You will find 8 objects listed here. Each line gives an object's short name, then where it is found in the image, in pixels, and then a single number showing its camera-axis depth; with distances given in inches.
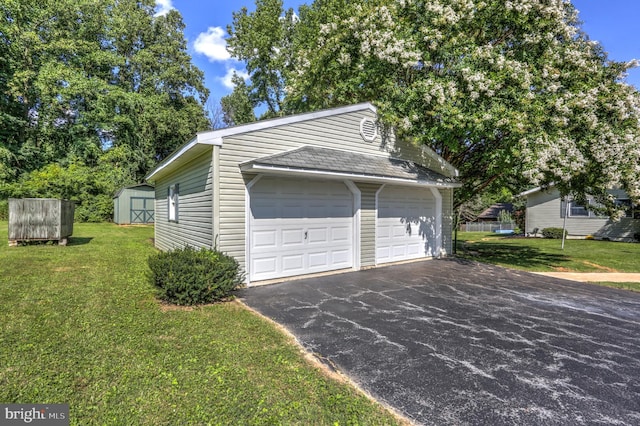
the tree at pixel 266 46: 909.8
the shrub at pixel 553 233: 807.1
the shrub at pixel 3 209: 841.5
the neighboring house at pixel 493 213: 1376.7
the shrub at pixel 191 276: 219.5
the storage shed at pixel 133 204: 887.7
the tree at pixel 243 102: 1074.7
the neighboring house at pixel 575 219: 745.6
